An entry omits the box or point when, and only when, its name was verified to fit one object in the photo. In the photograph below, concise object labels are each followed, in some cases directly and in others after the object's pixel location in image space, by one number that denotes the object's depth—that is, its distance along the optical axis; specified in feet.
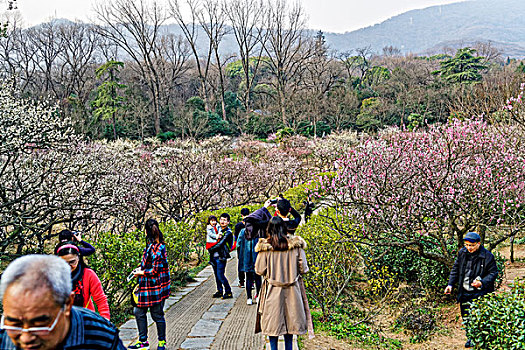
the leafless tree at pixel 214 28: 123.03
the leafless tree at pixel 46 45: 118.52
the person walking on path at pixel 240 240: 19.69
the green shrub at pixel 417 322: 19.39
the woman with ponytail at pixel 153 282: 13.34
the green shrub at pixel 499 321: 12.42
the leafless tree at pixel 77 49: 118.93
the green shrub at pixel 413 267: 23.12
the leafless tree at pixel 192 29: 120.57
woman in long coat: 12.25
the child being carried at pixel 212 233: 20.72
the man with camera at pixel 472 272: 14.53
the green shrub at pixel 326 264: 19.66
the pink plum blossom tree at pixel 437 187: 20.56
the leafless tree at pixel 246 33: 124.26
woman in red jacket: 10.10
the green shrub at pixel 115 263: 18.11
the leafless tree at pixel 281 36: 123.13
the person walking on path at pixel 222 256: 20.44
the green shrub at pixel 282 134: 88.98
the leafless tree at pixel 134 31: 109.29
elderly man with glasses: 4.64
